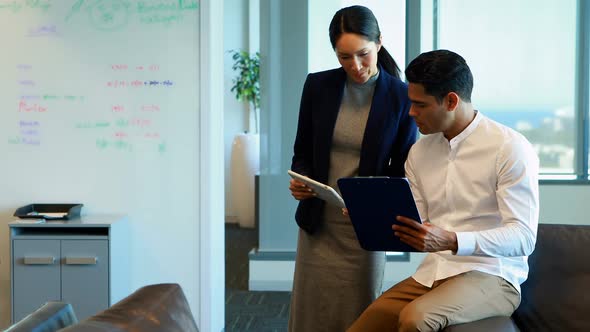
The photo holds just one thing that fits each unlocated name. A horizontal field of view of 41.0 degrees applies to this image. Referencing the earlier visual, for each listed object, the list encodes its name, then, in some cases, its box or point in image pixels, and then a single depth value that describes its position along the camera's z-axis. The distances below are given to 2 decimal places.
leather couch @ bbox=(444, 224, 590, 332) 2.52
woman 2.65
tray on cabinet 3.93
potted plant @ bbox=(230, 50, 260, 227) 8.09
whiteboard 4.07
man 2.37
